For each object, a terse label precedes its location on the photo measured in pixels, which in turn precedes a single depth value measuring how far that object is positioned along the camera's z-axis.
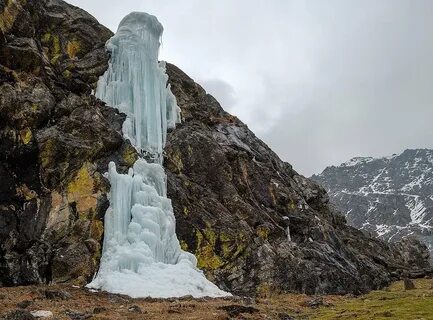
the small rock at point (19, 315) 17.09
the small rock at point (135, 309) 21.40
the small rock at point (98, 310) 20.50
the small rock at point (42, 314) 18.53
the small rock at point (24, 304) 20.47
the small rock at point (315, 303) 28.34
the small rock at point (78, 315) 18.67
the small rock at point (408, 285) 44.72
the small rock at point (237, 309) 21.62
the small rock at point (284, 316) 21.19
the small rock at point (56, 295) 23.89
